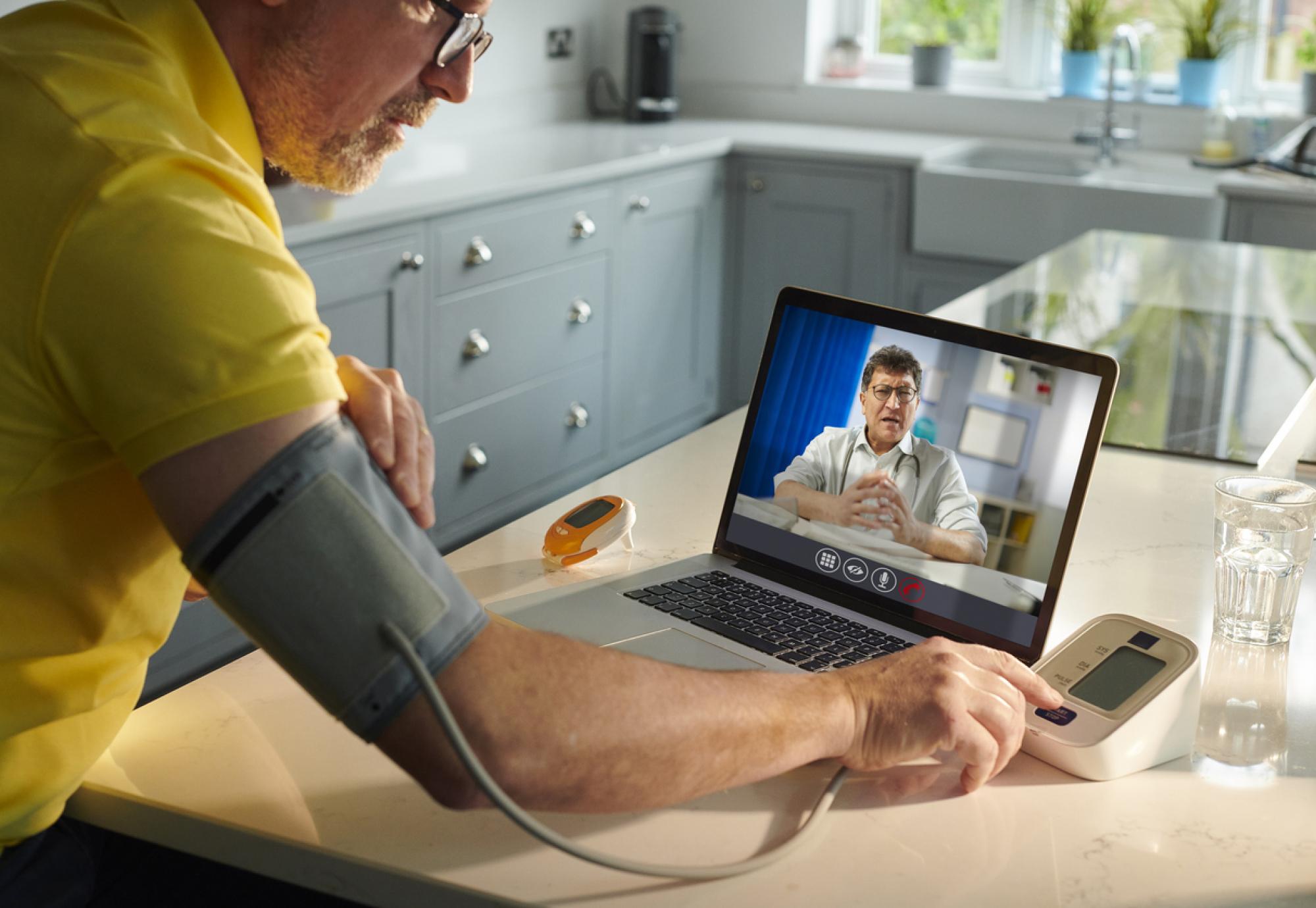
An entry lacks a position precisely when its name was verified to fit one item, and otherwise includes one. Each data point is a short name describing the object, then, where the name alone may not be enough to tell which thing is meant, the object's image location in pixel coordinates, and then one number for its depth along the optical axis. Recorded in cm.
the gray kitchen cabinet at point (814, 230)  392
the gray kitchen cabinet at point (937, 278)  384
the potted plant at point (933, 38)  440
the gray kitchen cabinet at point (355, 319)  257
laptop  111
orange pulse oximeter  130
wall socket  441
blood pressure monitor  96
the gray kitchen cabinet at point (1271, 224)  337
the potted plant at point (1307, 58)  393
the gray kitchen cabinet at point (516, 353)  308
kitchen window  409
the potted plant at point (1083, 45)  415
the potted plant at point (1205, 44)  402
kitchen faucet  394
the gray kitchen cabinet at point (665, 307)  373
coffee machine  432
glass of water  118
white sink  351
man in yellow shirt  74
